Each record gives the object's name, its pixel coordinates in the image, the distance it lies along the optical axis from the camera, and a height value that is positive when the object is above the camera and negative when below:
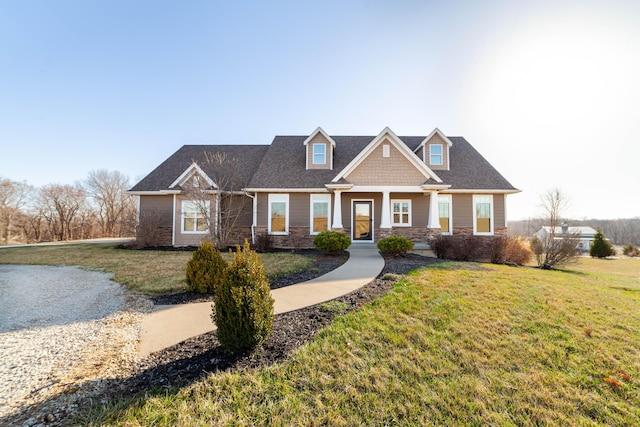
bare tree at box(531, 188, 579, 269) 11.09 -1.17
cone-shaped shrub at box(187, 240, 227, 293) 5.77 -1.13
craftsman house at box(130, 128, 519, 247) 13.30 +1.46
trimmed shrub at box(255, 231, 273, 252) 12.83 -1.15
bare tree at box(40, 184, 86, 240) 27.45 +1.01
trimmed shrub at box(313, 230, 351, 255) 10.40 -0.87
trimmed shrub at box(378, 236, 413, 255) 9.95 -0.93
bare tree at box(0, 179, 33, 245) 23.40 +1.70
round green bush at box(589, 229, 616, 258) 20.64 -2.04
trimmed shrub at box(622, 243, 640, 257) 23.14 -2.58
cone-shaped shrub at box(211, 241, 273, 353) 3.14 -1.11
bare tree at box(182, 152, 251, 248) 13.20 +1.26
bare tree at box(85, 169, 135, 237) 32.25 +2.81
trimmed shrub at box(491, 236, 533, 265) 10.62 -1.25
